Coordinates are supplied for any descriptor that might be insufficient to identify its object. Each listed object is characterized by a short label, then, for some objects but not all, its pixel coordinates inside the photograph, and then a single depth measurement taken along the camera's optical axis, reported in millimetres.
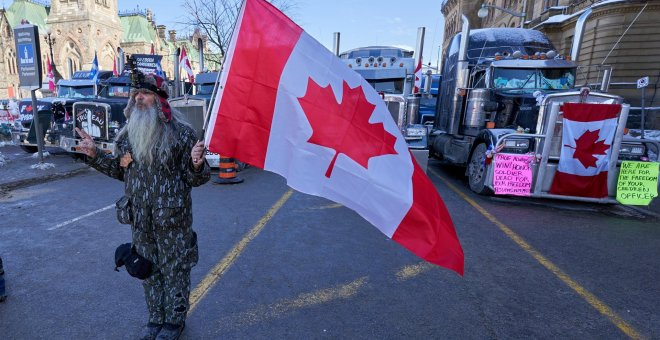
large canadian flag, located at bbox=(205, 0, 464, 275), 2197
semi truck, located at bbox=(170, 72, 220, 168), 9023
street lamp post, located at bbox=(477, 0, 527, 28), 21531
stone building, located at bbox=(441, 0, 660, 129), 20766
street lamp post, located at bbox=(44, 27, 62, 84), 17788
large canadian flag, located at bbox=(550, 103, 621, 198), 6230
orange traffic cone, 7953
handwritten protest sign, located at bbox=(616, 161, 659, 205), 6238
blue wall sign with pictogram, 9156
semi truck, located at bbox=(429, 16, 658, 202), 6496
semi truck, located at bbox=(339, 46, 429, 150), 9211
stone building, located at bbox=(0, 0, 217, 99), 49156
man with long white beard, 2346
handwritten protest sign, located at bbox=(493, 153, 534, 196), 6504
